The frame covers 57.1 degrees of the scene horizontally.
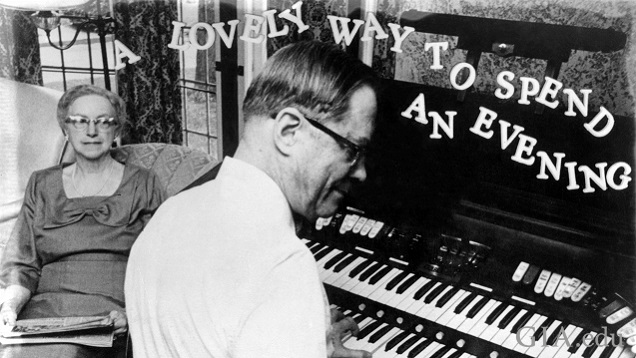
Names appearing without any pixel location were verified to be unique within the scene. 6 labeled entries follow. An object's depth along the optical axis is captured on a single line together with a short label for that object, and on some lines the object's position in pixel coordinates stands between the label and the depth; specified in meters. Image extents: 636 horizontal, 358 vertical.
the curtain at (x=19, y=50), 1.58
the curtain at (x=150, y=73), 1.51
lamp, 1.55
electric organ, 1.34
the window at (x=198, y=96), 1.67
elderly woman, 1.60
